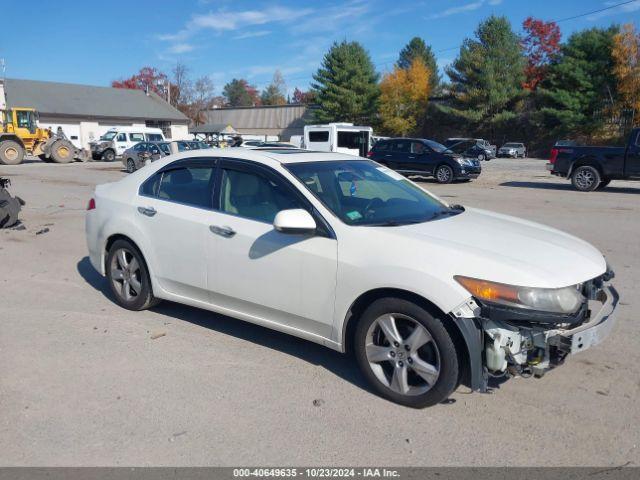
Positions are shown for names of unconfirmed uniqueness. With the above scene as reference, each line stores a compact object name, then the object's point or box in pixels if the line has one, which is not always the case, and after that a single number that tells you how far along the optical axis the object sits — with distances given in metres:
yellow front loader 30.50
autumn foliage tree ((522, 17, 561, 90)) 69.19
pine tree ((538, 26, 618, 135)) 47.53
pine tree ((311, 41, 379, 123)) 58.69
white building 50.16
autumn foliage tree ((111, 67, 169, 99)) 88.38
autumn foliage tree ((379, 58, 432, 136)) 59.19
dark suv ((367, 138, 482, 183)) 20.22
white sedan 3.21
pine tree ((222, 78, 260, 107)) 130.25
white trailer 27.63
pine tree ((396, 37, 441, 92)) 86.56
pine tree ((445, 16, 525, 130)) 52.22
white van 35.53
